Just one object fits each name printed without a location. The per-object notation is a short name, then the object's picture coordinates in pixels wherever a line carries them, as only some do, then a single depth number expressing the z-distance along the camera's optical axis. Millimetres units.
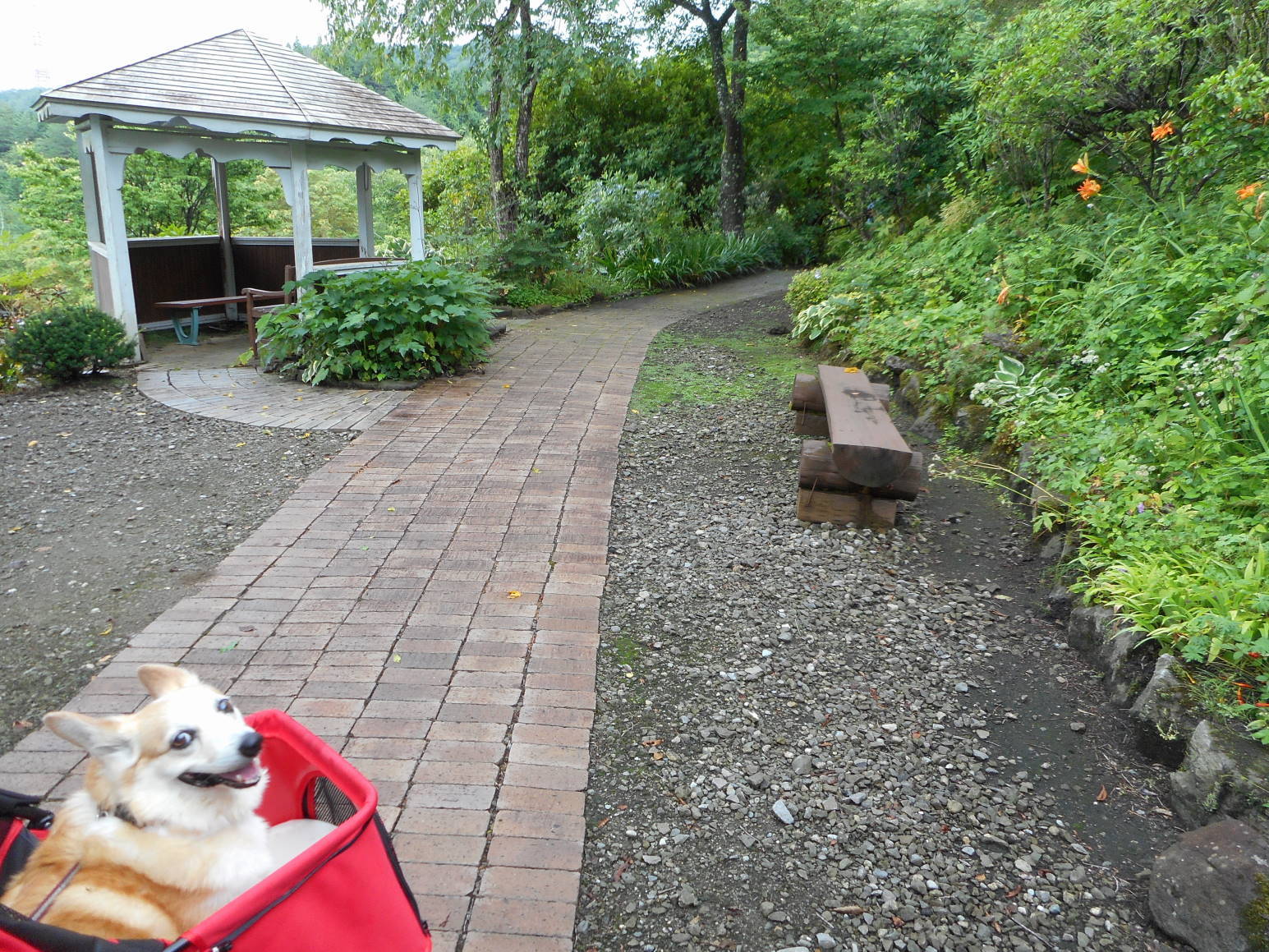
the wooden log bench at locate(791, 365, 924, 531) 4793
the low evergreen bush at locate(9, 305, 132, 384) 8094
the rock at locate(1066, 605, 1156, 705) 3334
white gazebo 8672
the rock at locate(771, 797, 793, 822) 2811
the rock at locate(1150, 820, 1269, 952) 2219
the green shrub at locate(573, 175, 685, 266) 15242
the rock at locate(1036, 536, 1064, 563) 4488
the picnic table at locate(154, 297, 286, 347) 9938
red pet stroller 1444
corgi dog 1584
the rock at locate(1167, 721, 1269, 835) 2543
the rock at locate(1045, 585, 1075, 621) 4039
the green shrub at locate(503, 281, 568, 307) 12969
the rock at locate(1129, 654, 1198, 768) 2932
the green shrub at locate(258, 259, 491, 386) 8367
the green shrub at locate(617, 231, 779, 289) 15039
